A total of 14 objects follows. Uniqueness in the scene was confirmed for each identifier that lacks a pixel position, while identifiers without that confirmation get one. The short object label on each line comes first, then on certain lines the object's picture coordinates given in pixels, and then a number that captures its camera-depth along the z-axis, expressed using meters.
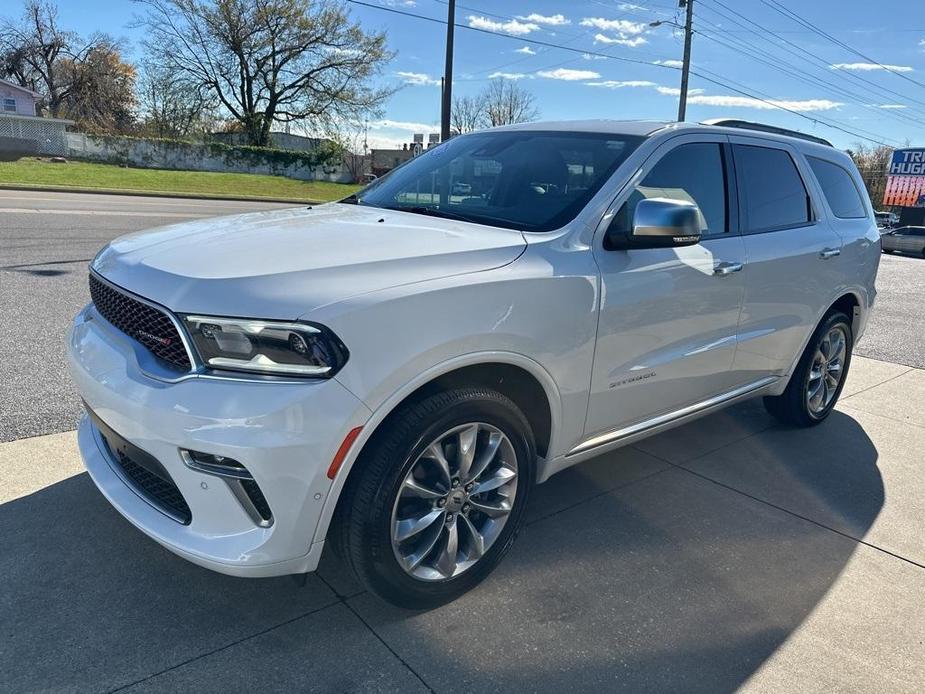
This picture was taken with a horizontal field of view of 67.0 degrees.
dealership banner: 53.41
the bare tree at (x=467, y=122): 62.87
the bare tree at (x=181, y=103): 41.91
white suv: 2.15
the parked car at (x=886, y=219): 43.75
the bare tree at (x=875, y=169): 74.65
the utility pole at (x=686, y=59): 25.55
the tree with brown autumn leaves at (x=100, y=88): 55.31
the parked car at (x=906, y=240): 28.42
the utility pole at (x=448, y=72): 18.58
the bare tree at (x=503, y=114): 63.19
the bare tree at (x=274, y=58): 40.56
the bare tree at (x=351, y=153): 45.29
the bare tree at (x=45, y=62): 57.53
